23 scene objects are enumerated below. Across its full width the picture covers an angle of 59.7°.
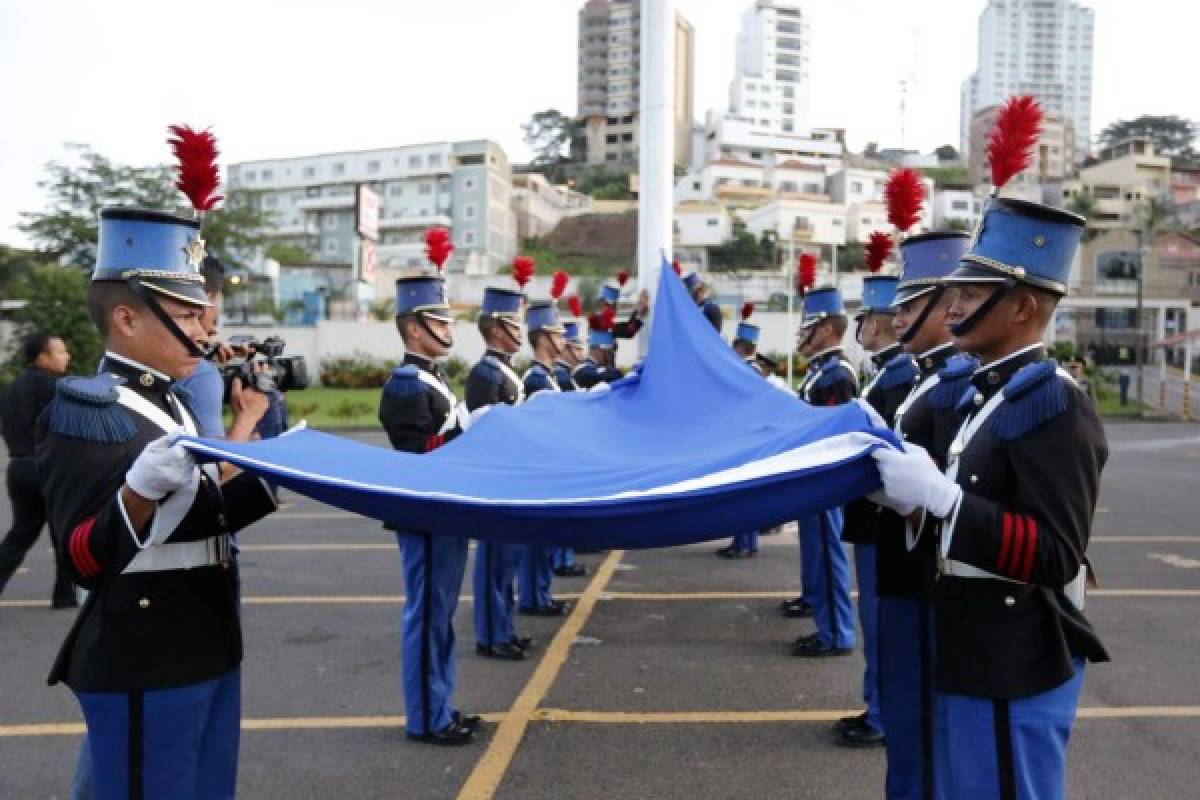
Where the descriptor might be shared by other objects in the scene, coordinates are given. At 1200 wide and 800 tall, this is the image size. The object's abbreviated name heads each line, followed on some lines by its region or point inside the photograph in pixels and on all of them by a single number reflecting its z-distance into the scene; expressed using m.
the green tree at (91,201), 40.78
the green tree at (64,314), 28.89
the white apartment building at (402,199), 83.12
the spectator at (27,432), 7.28
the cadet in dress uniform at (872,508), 4.87
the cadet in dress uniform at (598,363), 11.91
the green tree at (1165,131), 116.69
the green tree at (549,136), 120.88
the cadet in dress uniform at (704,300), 9.62
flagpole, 12.02
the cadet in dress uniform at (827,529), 6.32
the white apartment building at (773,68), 120.38
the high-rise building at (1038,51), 169.38
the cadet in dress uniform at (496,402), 6.30
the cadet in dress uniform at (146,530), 2.83
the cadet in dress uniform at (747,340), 10.40
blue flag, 2.96
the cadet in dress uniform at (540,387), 7.43
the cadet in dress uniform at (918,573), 3.73
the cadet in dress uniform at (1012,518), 2.69
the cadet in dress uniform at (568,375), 8.88
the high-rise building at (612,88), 118.69
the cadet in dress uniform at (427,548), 4.89
